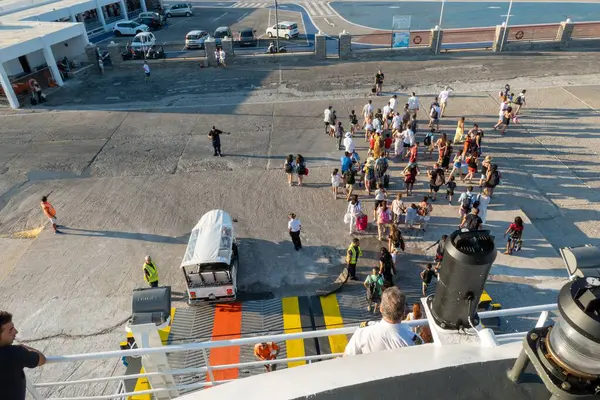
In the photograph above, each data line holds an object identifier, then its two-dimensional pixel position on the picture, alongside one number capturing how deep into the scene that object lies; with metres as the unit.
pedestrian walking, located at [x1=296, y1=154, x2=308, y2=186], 13.85
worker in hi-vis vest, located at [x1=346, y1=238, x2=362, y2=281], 9.88
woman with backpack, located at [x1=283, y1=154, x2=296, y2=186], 14.02
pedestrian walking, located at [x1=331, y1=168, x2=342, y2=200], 13.40
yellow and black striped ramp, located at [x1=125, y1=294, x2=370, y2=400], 8.59
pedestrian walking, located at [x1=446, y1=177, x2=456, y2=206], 12.84
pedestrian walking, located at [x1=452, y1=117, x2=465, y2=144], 15.68
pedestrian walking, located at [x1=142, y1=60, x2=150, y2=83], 25.62
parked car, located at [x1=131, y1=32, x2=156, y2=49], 30.33
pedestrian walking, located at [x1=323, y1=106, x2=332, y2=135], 17.59
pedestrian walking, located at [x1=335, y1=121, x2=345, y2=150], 16.84
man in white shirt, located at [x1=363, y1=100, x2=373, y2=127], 17.23
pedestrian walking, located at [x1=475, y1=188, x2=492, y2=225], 11.32
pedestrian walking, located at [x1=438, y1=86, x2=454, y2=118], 18.58
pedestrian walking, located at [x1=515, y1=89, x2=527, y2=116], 17.78
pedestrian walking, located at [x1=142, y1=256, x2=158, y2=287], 9.89
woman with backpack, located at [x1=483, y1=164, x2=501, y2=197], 12.17
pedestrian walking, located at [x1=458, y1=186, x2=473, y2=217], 11.49
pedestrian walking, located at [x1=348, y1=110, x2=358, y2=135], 17.02
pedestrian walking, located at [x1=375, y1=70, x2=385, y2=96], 21.33
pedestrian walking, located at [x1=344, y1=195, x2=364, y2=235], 11.75
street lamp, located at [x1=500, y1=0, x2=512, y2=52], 27.60
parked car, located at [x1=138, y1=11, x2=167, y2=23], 41.31
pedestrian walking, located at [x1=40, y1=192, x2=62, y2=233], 12.20
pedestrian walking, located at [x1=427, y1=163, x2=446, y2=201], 12.67
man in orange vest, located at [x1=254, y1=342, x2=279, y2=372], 7.53
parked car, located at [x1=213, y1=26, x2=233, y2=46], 33.34
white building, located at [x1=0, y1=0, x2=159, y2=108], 23.33
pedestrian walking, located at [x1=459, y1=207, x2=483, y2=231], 10.52
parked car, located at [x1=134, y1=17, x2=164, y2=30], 40.97
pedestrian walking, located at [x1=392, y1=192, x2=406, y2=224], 11.75
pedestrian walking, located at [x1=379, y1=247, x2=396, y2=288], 9.47
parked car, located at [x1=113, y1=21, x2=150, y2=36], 38.34
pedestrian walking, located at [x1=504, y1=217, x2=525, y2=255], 10.48
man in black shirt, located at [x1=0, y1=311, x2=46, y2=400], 3.52
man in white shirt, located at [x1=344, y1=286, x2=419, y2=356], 3.92
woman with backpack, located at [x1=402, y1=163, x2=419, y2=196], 12.98
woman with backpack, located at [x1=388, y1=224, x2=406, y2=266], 10.47
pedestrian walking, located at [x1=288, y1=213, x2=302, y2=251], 11.16
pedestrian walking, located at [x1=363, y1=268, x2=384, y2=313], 9.23
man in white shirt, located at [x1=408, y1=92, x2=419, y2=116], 18.00
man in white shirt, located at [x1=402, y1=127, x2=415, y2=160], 15.15
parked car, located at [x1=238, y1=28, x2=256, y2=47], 31.53
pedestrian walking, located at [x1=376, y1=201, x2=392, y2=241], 11.30
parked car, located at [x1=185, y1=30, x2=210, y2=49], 31.92
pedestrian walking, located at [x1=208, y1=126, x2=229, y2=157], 16.27
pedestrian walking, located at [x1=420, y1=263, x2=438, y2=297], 9.46
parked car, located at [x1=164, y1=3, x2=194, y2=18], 48.16
